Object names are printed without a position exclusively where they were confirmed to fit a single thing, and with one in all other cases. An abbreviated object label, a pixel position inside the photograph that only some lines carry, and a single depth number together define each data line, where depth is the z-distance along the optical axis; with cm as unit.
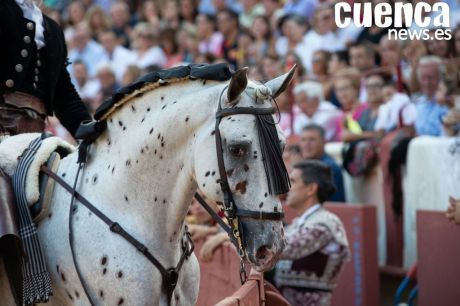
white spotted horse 630
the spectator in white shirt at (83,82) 2319
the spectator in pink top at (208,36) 2216
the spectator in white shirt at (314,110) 1656
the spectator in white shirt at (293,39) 1948
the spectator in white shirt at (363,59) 1694
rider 778
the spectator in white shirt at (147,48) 2286
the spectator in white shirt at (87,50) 2511
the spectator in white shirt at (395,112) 1505
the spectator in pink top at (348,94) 1630
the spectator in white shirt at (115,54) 2387
